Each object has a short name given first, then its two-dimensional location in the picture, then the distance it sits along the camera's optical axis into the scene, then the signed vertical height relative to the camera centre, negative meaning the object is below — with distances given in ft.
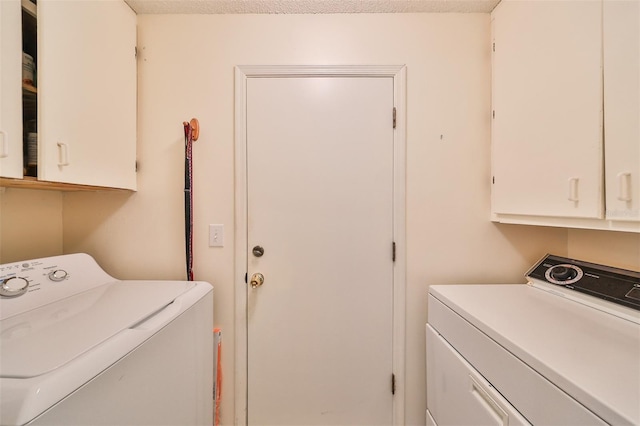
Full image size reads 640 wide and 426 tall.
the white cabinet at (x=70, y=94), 2.46 +1.50
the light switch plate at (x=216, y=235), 4.07 -0.41
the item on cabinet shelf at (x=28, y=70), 2.77 +1.69
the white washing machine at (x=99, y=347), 1.56 -1.12
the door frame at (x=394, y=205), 4.00 +0.12
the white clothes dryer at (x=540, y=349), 1.66 -1.18
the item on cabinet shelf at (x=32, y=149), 2.77 +0.74
